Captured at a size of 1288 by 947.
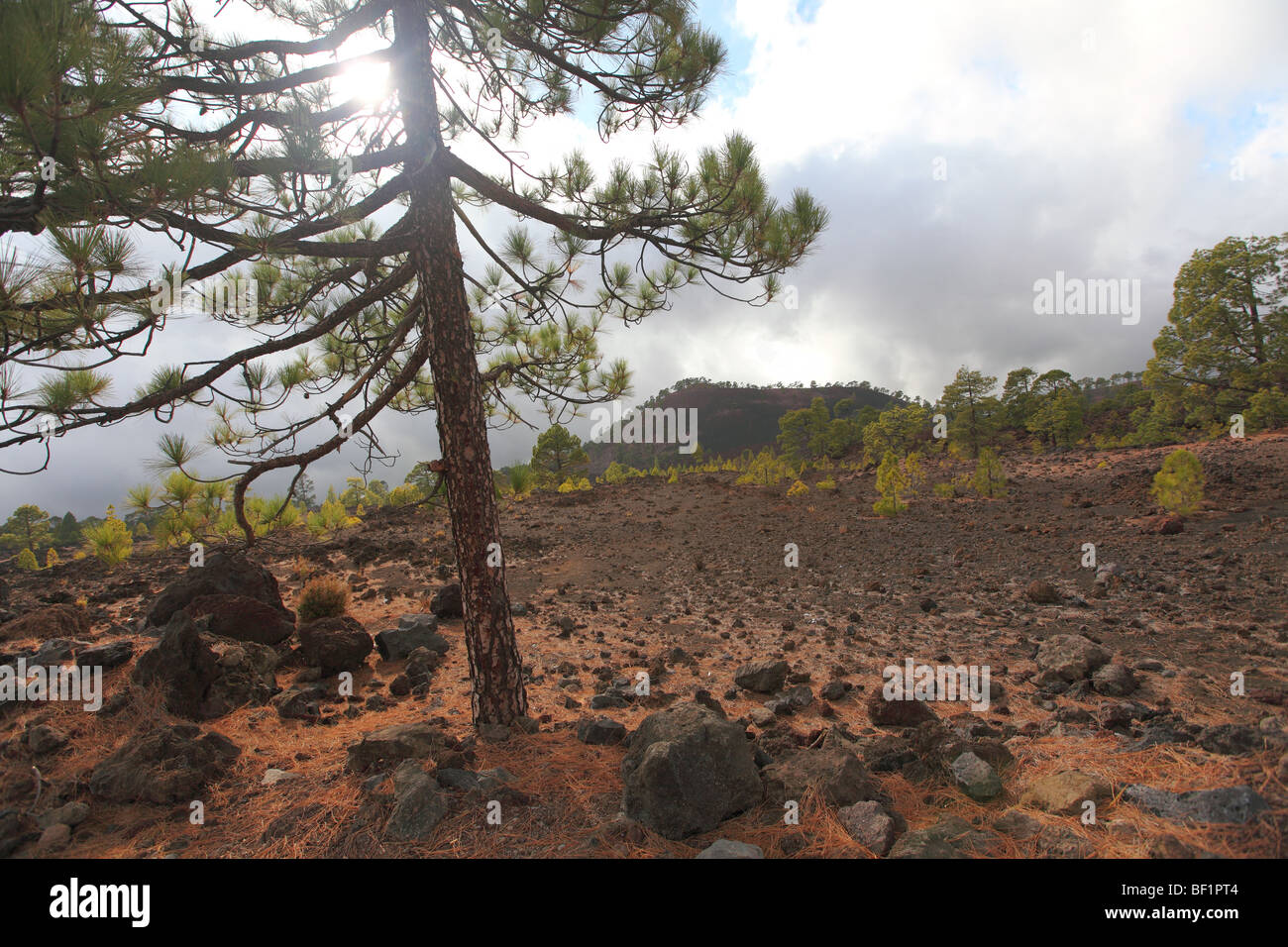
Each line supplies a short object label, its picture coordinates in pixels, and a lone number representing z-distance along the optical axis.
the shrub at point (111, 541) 9.13
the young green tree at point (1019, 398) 26.34
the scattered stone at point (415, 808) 2.47
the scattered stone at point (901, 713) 3.84
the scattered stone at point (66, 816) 2.69
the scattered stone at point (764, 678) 4.50
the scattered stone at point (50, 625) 5.55
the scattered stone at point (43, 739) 3.40
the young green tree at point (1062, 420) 21.48
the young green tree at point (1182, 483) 8.14
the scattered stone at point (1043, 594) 6.05
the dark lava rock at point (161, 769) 2.90
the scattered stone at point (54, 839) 2.53
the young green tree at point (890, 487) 11.77
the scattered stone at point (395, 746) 3.09
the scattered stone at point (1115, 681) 3.87
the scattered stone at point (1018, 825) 2.24
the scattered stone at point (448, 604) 6.59
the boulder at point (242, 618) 5.18
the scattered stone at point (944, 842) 2.05
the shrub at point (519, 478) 9.82
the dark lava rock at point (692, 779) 2.48
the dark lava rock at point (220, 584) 5.64
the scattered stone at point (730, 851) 2.11
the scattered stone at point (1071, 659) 4.19
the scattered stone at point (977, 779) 2.59
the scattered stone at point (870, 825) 2.22
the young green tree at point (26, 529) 14.99
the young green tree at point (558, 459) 18.17
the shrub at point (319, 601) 6.04
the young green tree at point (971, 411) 22.84
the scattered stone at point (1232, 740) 2.60
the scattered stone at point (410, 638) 5.48
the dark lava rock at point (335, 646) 4.99
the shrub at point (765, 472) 18.19
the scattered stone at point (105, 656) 4.55
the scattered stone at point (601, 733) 3.55
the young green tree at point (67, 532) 18.98
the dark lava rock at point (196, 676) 4.05
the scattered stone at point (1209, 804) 2.00
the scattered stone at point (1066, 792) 2.36
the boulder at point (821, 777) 2.57
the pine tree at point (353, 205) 2.15
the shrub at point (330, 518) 10.04
